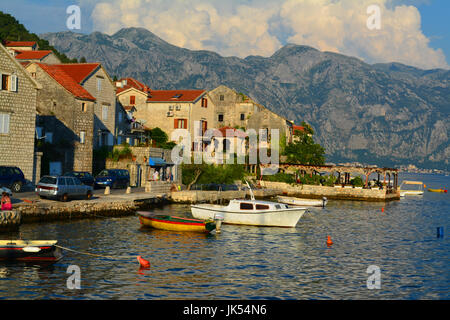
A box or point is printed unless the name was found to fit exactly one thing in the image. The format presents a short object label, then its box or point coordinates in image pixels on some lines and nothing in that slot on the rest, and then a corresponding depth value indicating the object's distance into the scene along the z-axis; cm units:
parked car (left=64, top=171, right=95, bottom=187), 5394
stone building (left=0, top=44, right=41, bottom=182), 4662
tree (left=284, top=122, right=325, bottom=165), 11594
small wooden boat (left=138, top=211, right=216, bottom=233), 3941
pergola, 10062
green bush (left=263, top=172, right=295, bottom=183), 10150
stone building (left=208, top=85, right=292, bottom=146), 11550
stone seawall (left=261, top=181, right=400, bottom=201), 9450
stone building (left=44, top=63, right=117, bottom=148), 6931
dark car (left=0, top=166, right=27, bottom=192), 4369
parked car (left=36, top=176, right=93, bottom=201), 4147
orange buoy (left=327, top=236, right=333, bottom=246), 3875
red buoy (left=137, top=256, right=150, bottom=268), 2691
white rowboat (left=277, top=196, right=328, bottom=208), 7319
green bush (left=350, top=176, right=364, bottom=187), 10165
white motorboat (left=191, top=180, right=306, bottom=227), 4516
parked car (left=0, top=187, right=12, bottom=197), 3589
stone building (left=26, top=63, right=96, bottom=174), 6006
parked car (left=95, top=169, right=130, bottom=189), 5966
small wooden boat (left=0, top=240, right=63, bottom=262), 2581
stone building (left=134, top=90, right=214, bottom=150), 8962
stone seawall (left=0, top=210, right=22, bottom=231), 3356
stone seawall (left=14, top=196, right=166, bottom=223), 3759
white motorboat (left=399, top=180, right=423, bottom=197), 12462
